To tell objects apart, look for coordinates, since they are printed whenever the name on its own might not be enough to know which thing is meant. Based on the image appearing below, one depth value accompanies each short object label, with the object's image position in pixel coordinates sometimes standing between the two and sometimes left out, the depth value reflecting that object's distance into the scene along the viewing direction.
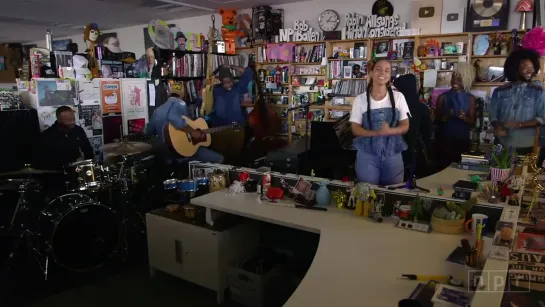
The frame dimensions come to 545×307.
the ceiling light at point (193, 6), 6.05
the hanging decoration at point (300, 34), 5.74
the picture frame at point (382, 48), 5.17
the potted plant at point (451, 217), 1.90
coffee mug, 1.86
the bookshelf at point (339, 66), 4.68
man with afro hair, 2.91
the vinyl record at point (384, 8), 5.21
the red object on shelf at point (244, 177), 2.75
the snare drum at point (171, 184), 2.91
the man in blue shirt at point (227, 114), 5.00
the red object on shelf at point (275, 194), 2.48
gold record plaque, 4.46
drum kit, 2.98
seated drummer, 3.88
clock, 5.64
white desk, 1.37
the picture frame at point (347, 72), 5.45
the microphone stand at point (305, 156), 4.48
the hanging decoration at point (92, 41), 4.54
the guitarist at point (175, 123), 4.37
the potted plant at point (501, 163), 2.29
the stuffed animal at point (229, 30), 6.20
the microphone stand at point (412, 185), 2.28
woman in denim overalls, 2.47
